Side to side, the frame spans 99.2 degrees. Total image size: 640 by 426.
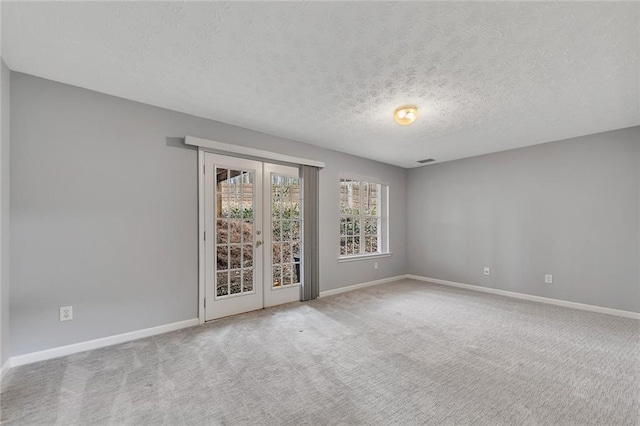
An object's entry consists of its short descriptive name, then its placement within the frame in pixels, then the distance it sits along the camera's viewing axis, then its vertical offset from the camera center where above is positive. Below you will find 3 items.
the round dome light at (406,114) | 2.95 +1.13
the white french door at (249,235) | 3.40 -0.23
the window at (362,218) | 5.10 -0.03
